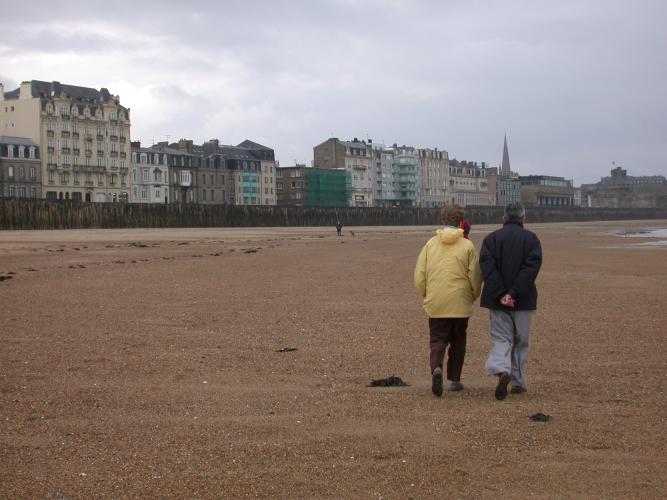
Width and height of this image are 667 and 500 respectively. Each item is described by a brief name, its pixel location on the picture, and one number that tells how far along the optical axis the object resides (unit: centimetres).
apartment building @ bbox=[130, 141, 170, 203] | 11225
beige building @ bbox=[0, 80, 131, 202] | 9712
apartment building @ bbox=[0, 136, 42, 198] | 9019
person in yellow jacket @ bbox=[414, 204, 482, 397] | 772
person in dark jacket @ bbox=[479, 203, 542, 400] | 749
